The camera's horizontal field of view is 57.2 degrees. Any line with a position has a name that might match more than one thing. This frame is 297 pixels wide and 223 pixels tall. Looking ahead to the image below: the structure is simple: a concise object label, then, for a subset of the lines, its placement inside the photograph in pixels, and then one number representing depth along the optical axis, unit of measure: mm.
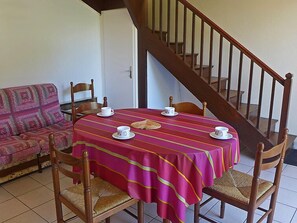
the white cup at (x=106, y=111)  2433
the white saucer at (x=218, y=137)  1871
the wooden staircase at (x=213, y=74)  3279
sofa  2875
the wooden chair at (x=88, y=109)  2718
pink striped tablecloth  1644
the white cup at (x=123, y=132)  1866
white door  4281
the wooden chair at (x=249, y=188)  1673
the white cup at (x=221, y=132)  1881
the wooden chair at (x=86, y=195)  1575
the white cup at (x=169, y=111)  2463
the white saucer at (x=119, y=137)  1851
